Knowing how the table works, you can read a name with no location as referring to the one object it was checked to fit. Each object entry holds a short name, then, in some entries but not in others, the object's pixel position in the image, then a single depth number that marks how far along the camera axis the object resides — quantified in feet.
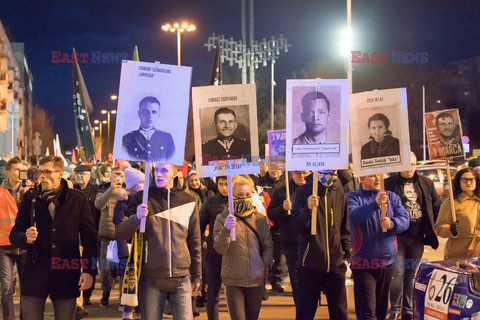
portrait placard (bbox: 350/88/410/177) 26.45
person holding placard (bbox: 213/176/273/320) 24.34
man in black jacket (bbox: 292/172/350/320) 24.48
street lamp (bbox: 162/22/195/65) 105.91
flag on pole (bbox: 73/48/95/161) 56.18
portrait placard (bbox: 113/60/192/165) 23.13
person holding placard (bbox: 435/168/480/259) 28.04
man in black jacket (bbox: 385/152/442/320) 31.39
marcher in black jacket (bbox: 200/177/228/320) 29.22
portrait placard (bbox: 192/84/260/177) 24.79
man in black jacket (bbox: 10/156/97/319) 21.89
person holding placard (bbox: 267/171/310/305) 31.73
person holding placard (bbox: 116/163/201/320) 22.30
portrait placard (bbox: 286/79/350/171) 25.72
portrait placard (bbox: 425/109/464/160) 31.01
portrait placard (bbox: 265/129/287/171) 36.32
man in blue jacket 26.81
